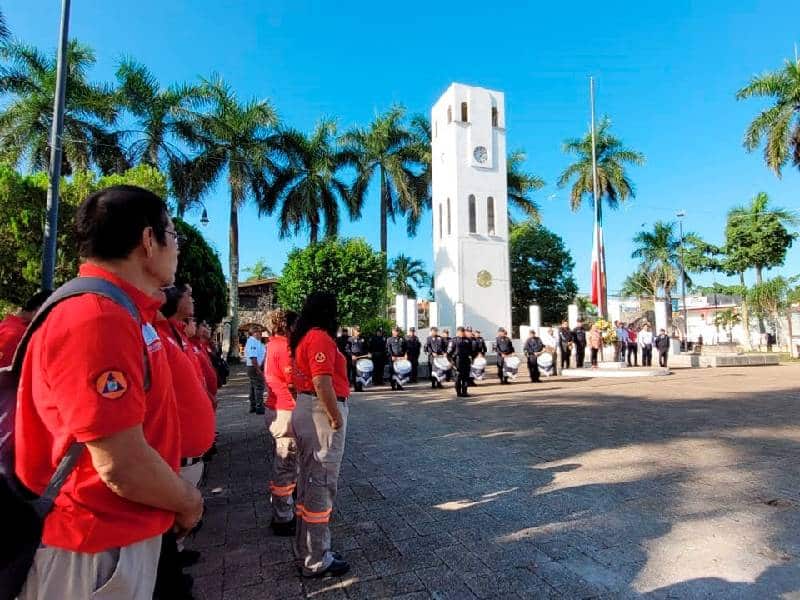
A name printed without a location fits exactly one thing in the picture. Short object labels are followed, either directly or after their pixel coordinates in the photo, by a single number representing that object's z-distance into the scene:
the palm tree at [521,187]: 35.88
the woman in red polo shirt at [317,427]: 3.15
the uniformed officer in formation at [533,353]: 14.80
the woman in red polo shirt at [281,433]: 3.93
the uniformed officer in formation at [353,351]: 14.40
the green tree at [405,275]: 43.94
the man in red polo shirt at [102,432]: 1.27
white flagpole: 21.11
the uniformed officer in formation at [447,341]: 14.62
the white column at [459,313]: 28.38
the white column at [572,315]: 27.23
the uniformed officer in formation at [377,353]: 15.95
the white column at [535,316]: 27.81
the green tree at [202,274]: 16.97
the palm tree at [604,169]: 32.56
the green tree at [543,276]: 39.53
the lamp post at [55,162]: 8.54
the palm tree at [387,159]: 31.55
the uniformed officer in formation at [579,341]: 17.69
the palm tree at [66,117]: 19.05
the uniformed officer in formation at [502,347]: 14.38
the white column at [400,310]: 24.78
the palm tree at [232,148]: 23.69
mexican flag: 21.17
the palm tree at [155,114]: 21.64
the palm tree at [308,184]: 27.91
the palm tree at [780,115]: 22.38
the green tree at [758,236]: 34.19
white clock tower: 29.72
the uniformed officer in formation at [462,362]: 11.95
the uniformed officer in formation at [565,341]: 16.73
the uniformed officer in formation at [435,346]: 14.59
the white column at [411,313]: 24.72
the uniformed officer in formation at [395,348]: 15.23
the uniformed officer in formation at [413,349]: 15.93
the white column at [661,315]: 24.79
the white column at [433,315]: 27.78
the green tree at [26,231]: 14.54
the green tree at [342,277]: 27.12
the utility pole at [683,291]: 36.40
